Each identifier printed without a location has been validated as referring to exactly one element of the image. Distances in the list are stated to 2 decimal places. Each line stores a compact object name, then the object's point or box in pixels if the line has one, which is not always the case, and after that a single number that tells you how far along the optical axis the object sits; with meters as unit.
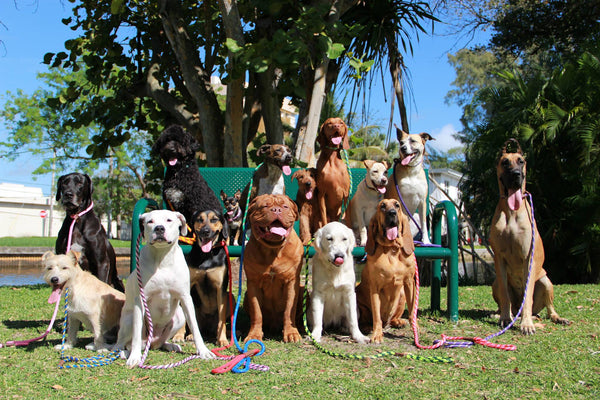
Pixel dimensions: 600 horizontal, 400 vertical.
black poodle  4.90
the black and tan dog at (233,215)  5.83
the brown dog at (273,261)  4.25
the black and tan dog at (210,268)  4.32
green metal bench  4.96
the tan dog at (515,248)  4.83
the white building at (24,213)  49.56
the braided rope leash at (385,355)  3.83
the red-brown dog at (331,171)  5.53
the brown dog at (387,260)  4.40
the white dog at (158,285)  3.81
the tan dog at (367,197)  5.34
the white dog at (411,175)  5.23
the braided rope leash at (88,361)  3.65
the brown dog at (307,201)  5.48
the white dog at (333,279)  4.26
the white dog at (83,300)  4.12
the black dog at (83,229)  4.98
